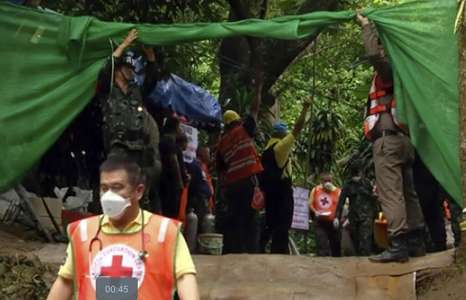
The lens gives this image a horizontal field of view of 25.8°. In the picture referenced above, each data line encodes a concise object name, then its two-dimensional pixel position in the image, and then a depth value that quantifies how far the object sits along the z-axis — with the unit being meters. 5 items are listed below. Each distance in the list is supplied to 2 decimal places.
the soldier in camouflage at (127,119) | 8.23
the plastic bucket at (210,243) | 10.21
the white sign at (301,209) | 12.57
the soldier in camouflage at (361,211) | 10.73
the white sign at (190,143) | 10.77
